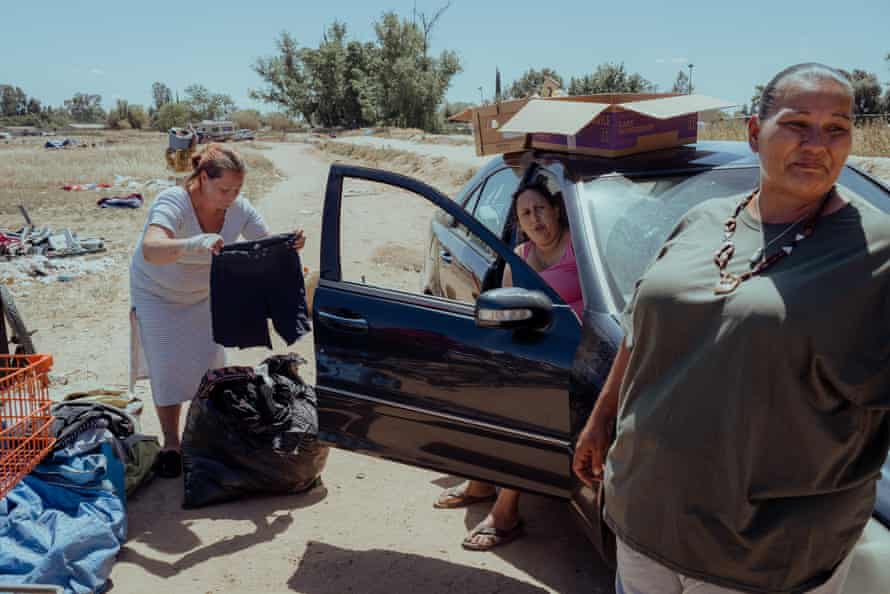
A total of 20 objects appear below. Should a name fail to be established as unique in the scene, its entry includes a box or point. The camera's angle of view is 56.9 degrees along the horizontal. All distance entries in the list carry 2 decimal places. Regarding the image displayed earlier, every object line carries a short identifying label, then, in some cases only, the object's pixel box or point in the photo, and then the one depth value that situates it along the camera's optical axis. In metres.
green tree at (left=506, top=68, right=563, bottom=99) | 80.54
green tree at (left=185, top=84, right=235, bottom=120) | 113.62
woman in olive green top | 1.55
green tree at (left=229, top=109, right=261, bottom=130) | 101.67
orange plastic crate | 2.97
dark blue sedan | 2.84
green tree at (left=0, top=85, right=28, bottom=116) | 140.38
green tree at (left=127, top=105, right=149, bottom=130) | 116.44
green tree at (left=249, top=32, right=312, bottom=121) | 80.25
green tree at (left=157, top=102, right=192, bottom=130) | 99.68
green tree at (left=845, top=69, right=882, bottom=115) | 33.94
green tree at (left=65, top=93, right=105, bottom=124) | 157.00
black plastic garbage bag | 4.11
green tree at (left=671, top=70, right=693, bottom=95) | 69.13
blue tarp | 3.21
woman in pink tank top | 3.54
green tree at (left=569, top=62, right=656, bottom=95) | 58.34
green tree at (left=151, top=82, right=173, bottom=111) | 144.12
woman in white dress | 4.12
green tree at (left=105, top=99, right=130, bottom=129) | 116.00
